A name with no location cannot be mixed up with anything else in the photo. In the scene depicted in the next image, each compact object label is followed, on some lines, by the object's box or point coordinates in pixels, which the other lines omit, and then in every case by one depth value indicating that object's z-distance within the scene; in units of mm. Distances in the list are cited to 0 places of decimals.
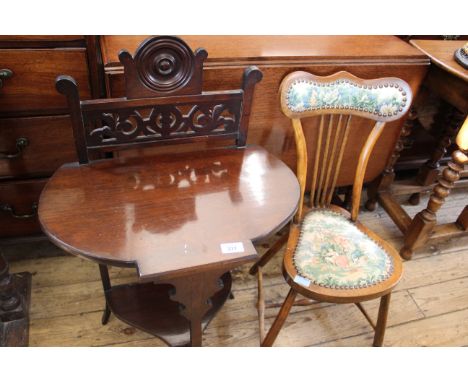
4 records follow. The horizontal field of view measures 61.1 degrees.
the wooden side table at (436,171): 1629
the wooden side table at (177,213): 971
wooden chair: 1303
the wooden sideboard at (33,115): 1243
